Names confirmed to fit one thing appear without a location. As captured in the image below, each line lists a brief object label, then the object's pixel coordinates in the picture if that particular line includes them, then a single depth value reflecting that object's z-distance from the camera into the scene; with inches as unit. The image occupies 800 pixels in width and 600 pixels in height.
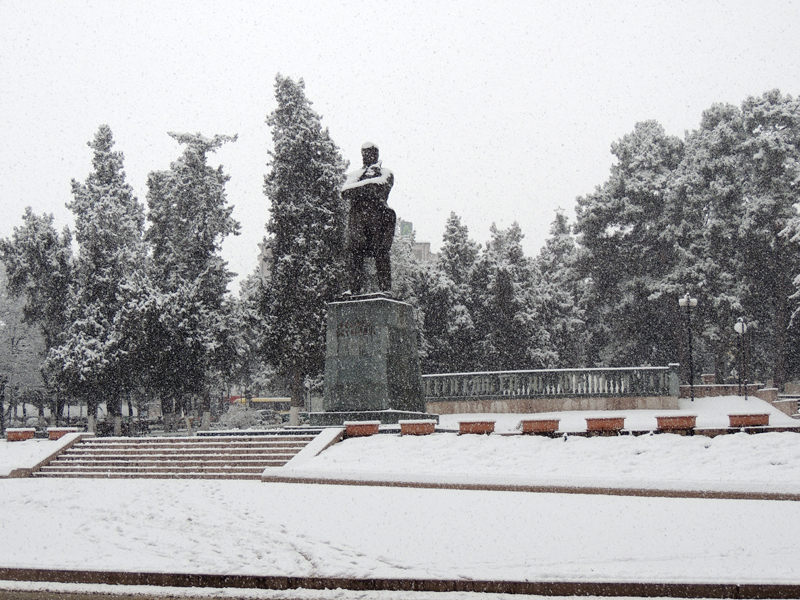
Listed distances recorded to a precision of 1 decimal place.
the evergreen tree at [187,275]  1333.7
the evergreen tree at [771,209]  1380.4
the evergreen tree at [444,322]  1571.1
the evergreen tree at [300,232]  1280.8
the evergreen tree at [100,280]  1331.2
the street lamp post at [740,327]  1114.5
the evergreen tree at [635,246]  1486.2
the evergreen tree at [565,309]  1724.9
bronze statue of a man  701.3
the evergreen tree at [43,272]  1528.1
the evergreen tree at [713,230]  1390.3
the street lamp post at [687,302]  1111.7
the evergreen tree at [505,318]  1568.7
